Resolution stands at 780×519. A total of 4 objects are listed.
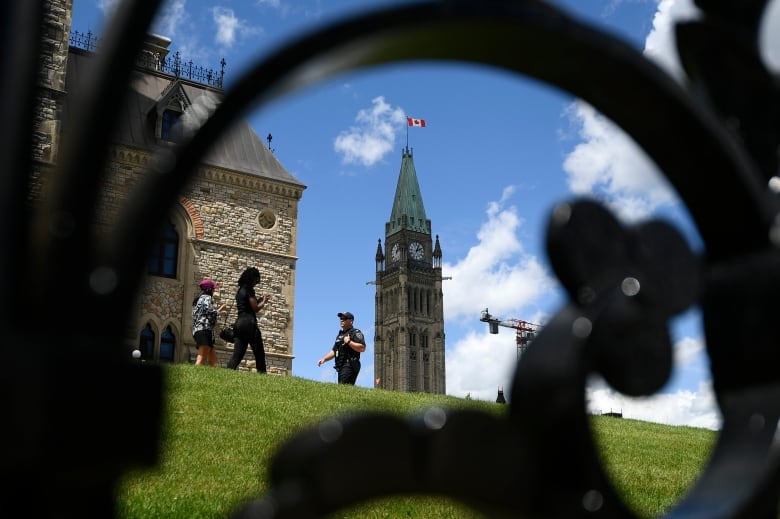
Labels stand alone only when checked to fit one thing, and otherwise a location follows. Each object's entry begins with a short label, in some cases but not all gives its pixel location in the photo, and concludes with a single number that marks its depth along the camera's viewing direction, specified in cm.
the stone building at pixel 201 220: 2302
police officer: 1270
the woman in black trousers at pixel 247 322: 1234
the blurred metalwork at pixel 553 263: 71
